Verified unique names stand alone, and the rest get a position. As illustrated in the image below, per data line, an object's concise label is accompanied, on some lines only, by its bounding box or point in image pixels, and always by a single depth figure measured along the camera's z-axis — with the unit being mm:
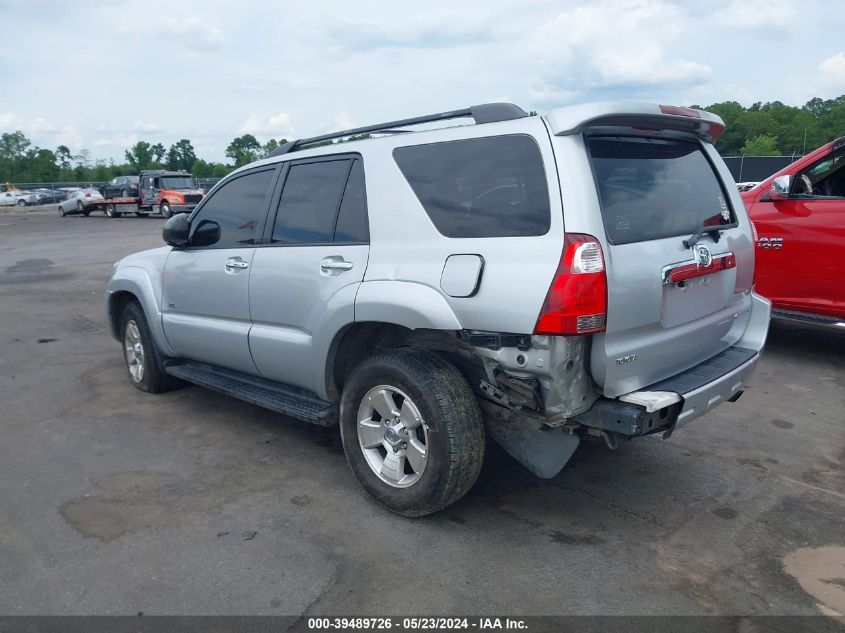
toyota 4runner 3025
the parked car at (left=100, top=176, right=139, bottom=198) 30922
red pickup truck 6078
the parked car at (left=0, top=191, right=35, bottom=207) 51188
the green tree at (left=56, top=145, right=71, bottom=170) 109400
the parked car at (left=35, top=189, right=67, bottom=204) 52631
